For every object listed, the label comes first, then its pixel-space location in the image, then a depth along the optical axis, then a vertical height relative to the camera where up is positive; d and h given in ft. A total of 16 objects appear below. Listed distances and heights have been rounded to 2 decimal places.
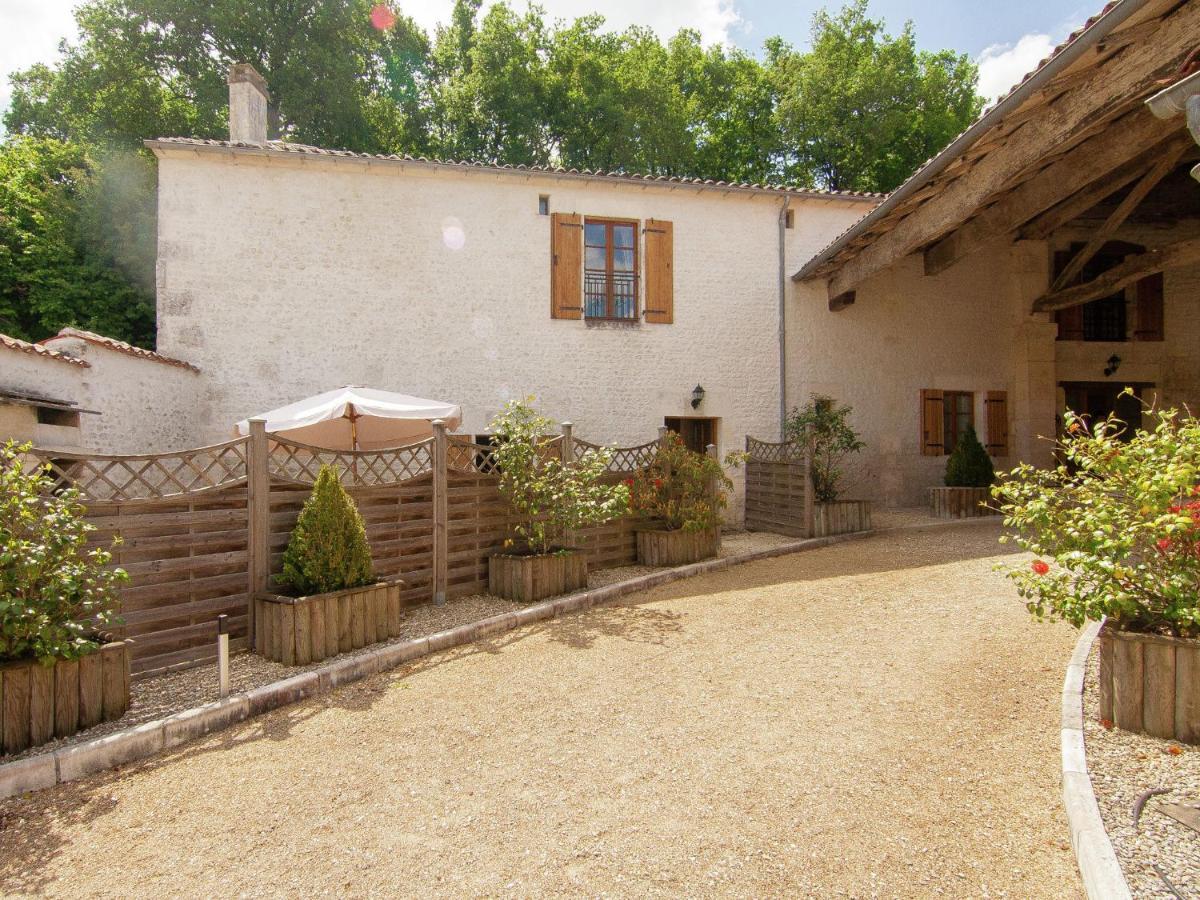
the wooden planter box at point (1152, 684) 9.63 -3.26
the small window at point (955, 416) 40.86 +2.44
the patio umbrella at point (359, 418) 21.75 +1.26
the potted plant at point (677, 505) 24.99 -1.81
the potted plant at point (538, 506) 20.18 -1.54
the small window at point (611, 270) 34.76 +9.41
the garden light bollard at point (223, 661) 11.55 -3.54
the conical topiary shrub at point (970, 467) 35.34 -0.53
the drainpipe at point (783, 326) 36.70 +6.98
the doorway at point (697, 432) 36.35 +1.27
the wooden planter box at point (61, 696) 10.03 -3.70
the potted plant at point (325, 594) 14.15 -2.98
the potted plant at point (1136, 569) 9.72 -1.67
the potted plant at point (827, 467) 30.22 -0.49
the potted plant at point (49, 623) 10.02 -2.55
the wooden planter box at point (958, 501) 34.55 -2.23
